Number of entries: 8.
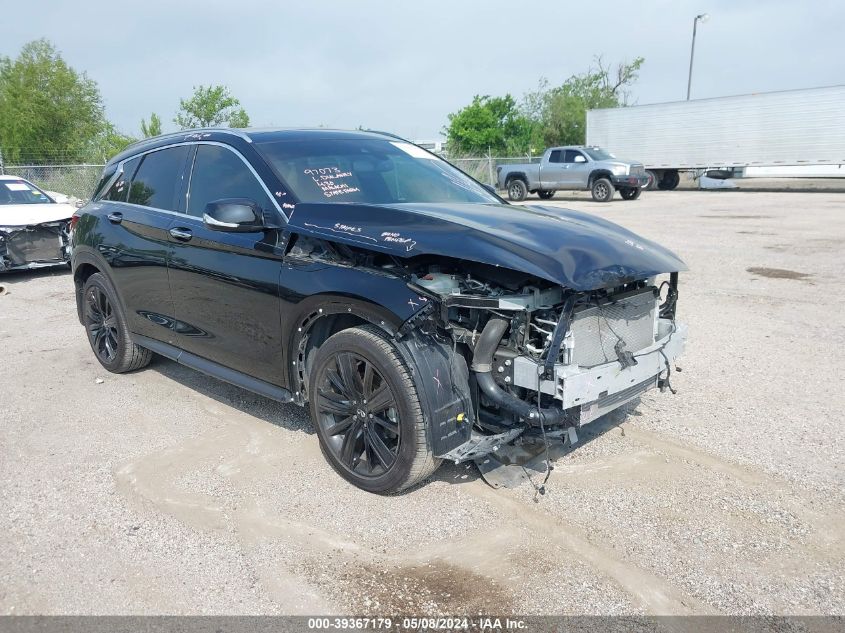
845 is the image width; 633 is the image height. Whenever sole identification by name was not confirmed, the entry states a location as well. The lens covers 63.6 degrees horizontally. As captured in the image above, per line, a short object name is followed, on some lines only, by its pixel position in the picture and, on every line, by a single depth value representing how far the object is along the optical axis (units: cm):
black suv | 328
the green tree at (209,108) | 3841
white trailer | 2578
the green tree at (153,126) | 3622
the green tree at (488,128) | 4262
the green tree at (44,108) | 3475
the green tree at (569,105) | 4747
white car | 1048
